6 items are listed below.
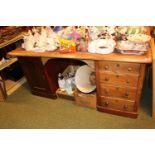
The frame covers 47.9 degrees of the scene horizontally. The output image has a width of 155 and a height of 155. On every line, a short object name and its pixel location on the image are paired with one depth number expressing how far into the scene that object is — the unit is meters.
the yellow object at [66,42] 1.80
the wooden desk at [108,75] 1.60
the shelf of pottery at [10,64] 2.51
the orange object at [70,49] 1.81
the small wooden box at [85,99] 2.05
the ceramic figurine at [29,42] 2.00
